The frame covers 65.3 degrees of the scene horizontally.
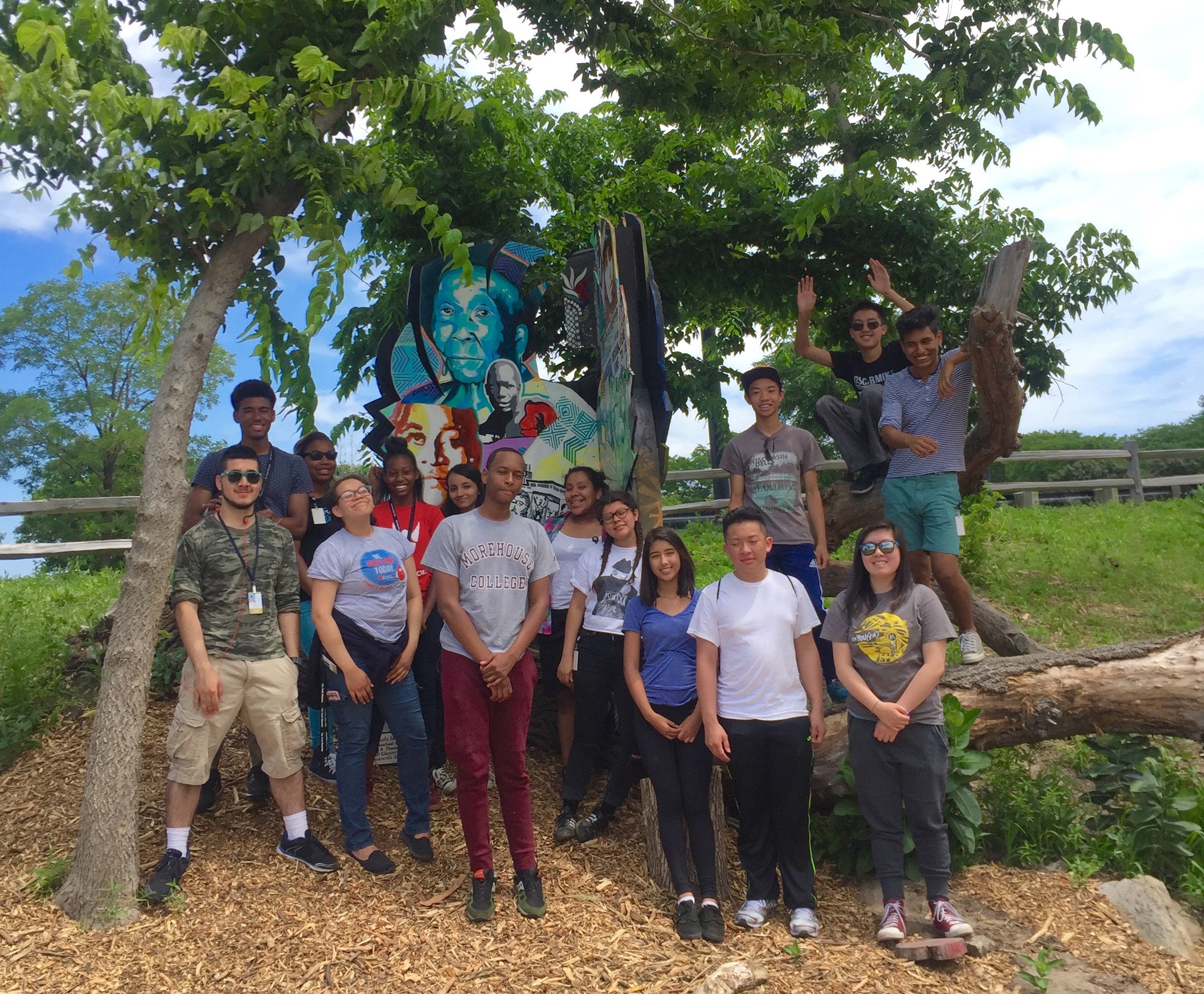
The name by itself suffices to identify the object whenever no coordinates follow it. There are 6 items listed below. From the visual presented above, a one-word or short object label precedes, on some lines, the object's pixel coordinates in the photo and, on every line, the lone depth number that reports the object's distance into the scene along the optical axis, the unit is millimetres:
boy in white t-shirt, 3932
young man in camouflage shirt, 4023
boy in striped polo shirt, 5109
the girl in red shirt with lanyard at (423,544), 4930
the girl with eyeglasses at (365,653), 4250
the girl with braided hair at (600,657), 4648
